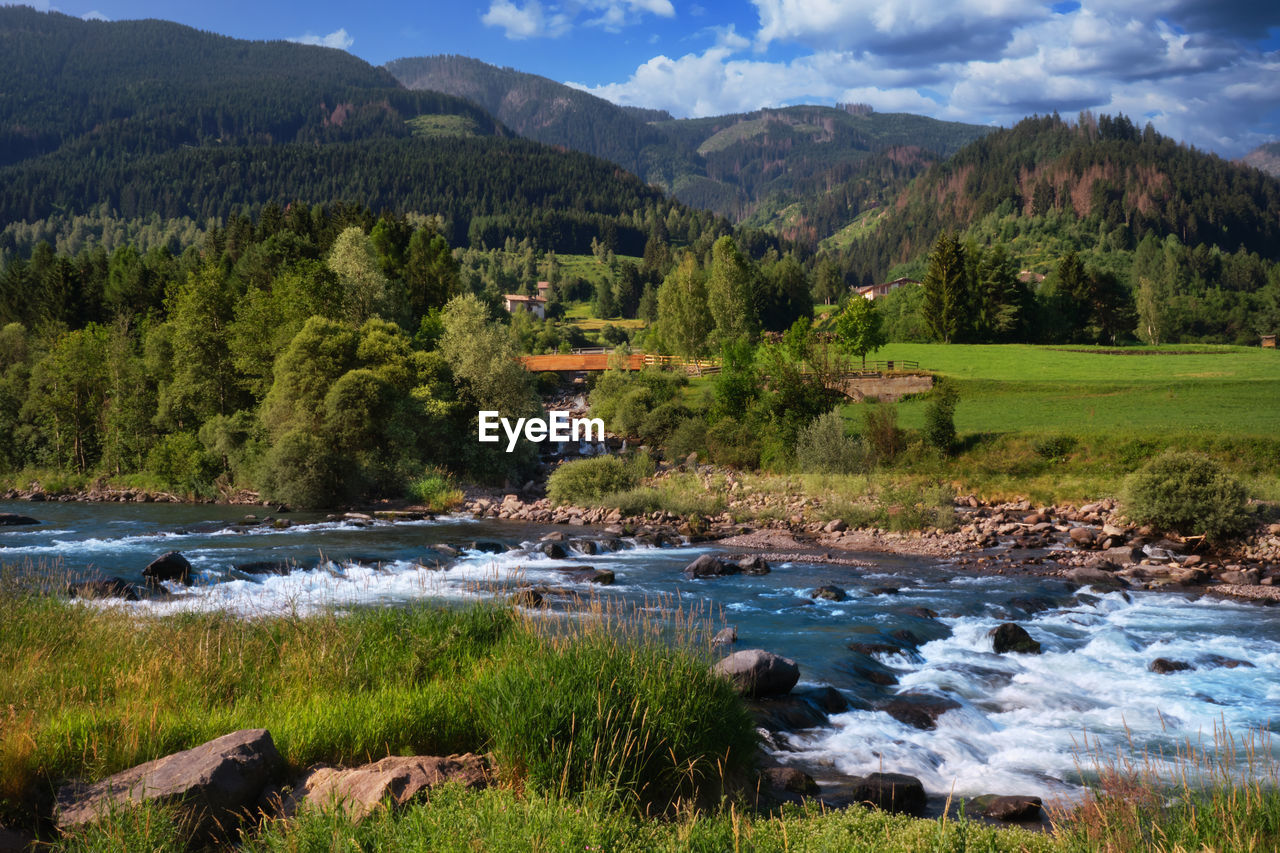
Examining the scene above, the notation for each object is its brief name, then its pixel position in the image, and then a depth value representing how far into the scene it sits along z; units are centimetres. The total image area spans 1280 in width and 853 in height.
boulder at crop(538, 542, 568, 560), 2746
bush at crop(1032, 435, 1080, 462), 3909
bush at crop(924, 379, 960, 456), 4169
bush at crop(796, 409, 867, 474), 4122
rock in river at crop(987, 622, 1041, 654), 1664
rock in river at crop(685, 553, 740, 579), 2448
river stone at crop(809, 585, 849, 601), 2130
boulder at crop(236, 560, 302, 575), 2295
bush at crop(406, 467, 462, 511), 4166
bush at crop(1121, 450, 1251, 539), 2748
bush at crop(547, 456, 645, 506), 4112
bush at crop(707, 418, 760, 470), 4772
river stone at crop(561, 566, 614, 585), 2286
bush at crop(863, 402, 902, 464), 4250
